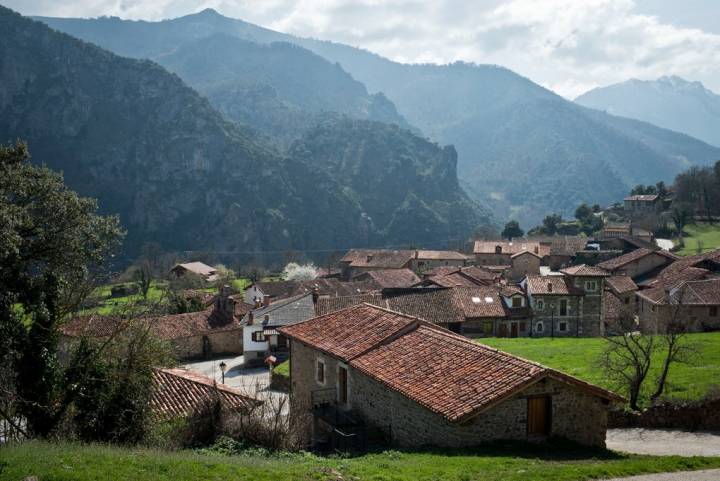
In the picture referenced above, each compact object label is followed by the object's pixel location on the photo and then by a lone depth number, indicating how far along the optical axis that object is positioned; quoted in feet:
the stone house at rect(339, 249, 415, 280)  321.42
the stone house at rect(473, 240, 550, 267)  324.19
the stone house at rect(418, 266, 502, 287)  213.25
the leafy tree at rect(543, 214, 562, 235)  423.23
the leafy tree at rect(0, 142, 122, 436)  57.00
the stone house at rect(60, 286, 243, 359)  165.27
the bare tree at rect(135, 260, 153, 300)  236.22
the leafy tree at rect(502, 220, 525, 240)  428.56
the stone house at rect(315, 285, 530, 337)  156.25
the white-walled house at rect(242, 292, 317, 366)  155.22
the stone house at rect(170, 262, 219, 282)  328.08
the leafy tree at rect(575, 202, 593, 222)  431.68
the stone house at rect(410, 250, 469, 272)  331.36
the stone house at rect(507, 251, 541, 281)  285.84
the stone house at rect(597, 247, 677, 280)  232.12
